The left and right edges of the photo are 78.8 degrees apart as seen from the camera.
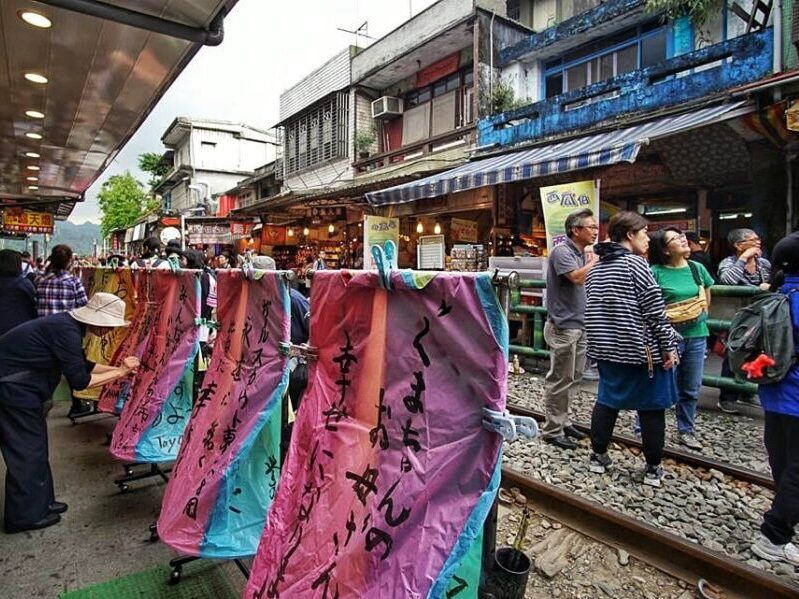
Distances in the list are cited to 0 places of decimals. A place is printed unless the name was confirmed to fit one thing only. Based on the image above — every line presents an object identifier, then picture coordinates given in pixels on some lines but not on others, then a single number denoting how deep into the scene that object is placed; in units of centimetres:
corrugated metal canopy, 401
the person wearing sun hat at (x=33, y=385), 351
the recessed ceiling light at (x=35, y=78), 498
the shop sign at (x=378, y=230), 1149
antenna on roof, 1767
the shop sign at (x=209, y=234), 2011
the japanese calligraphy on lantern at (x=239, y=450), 256
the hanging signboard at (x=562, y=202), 726
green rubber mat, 281
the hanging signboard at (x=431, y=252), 1108
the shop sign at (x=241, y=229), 1856
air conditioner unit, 1571
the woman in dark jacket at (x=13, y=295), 562
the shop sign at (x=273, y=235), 1781
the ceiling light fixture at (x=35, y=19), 389
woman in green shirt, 444
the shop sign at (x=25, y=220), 1485
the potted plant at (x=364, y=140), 1642
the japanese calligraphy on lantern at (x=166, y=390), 370
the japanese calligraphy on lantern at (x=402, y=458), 163
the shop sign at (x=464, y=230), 1213
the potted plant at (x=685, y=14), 870
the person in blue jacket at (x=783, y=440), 278
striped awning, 700
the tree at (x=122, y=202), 4325
